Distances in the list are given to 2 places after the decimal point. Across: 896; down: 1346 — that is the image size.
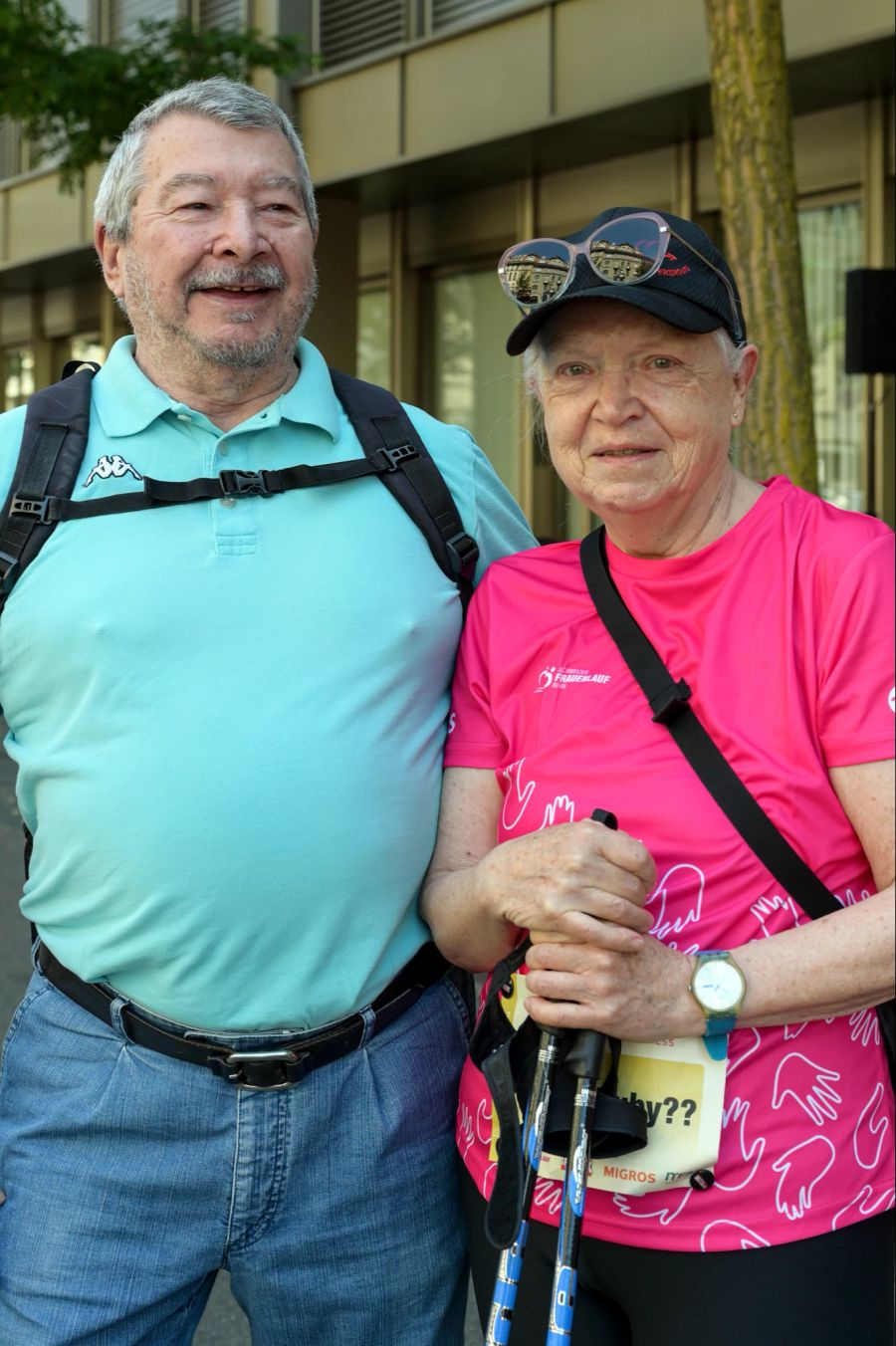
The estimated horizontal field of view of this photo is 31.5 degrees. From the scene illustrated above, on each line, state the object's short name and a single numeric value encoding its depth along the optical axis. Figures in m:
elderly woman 2.12
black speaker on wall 7.00
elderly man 2.42
